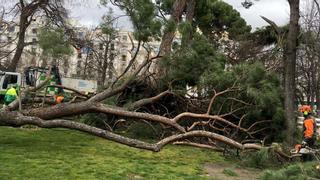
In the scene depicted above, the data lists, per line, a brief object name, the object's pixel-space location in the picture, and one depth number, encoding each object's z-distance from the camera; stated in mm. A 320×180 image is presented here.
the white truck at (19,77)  19120
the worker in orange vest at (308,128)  7233
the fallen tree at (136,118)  6988
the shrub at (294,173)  5105
